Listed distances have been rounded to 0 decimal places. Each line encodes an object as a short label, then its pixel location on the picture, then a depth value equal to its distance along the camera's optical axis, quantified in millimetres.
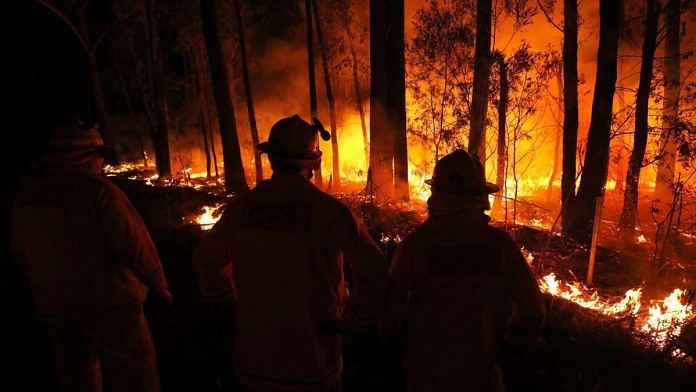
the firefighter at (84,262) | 2992
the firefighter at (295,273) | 2426
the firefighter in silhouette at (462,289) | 2375
